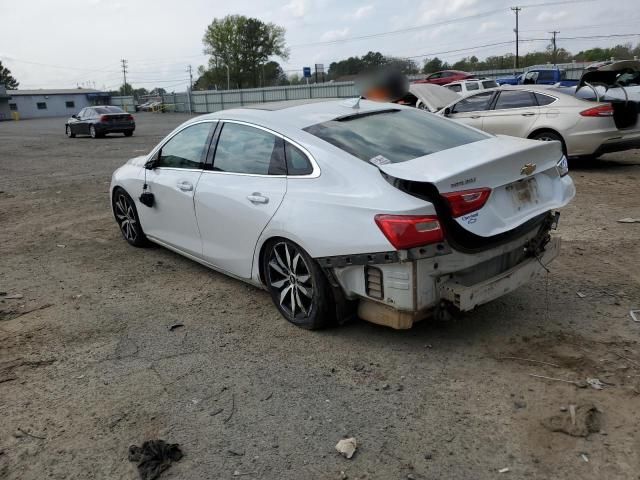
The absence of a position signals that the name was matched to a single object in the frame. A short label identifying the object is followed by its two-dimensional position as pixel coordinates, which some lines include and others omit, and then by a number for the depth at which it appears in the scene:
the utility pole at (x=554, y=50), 64.81
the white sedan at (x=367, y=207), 3.32
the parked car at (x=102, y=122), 24.42
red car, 26.77
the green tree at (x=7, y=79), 107.38
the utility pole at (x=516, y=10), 68.38
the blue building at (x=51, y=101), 75.69
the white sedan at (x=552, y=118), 9.23
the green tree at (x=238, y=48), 90.19
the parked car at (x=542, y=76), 27.25
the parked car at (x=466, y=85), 21.09
